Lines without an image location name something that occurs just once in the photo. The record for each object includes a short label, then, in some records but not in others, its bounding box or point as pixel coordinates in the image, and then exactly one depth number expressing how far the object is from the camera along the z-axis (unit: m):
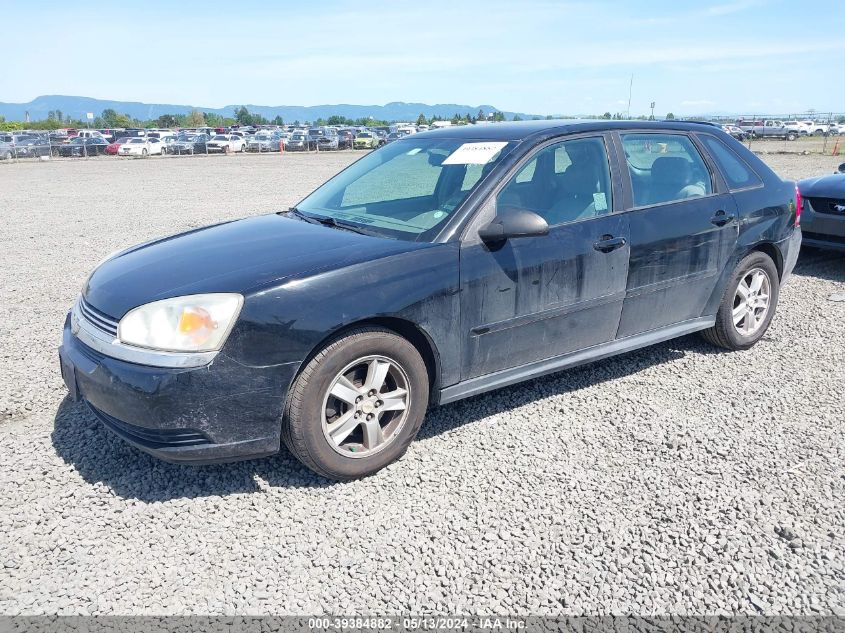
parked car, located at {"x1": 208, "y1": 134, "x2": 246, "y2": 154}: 42.50
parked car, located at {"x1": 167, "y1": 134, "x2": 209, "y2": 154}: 41.77
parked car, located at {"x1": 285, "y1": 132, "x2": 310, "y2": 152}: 46.03
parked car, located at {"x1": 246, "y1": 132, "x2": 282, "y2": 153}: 44.78
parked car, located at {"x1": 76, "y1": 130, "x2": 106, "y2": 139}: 52.99
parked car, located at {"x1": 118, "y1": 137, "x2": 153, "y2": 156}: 39.75
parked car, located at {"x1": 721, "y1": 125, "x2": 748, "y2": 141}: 37.56
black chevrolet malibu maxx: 3.00
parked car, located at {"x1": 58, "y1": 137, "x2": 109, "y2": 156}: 38.59
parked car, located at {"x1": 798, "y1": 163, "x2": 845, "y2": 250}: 7.51
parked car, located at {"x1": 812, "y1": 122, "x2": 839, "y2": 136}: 50.02
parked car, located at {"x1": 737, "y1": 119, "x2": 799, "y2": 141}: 45.97
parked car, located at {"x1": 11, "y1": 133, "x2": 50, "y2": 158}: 36.97
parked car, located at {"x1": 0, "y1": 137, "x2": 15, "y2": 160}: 36.19
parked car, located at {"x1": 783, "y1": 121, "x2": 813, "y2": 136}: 47.34
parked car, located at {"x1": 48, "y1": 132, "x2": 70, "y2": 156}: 38.33
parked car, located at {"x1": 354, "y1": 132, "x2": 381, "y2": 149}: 47.29
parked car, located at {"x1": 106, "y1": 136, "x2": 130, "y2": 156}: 40.06
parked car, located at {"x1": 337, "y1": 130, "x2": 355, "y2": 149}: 46.12
